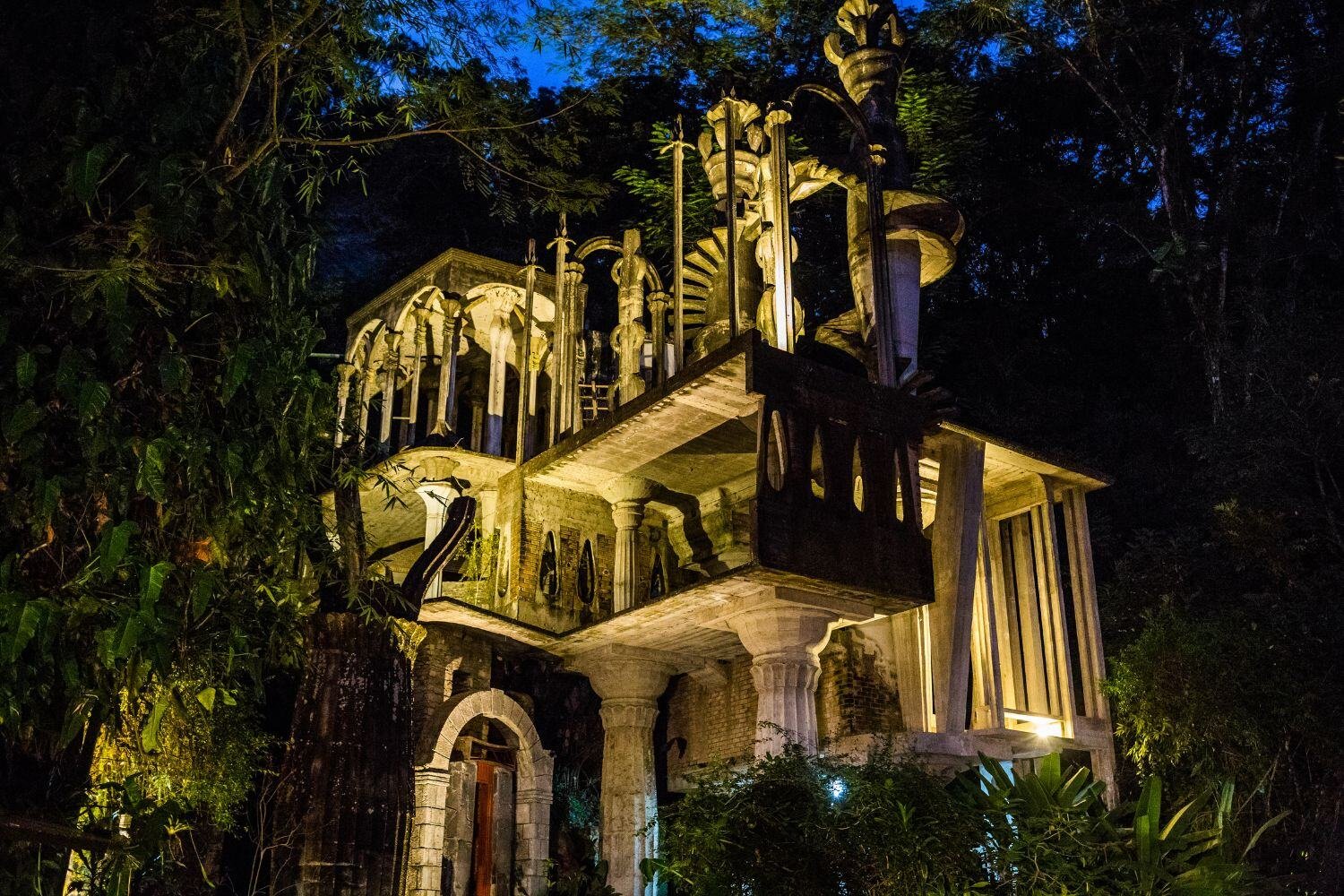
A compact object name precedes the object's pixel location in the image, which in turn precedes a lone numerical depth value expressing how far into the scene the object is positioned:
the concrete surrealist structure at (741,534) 10.70
